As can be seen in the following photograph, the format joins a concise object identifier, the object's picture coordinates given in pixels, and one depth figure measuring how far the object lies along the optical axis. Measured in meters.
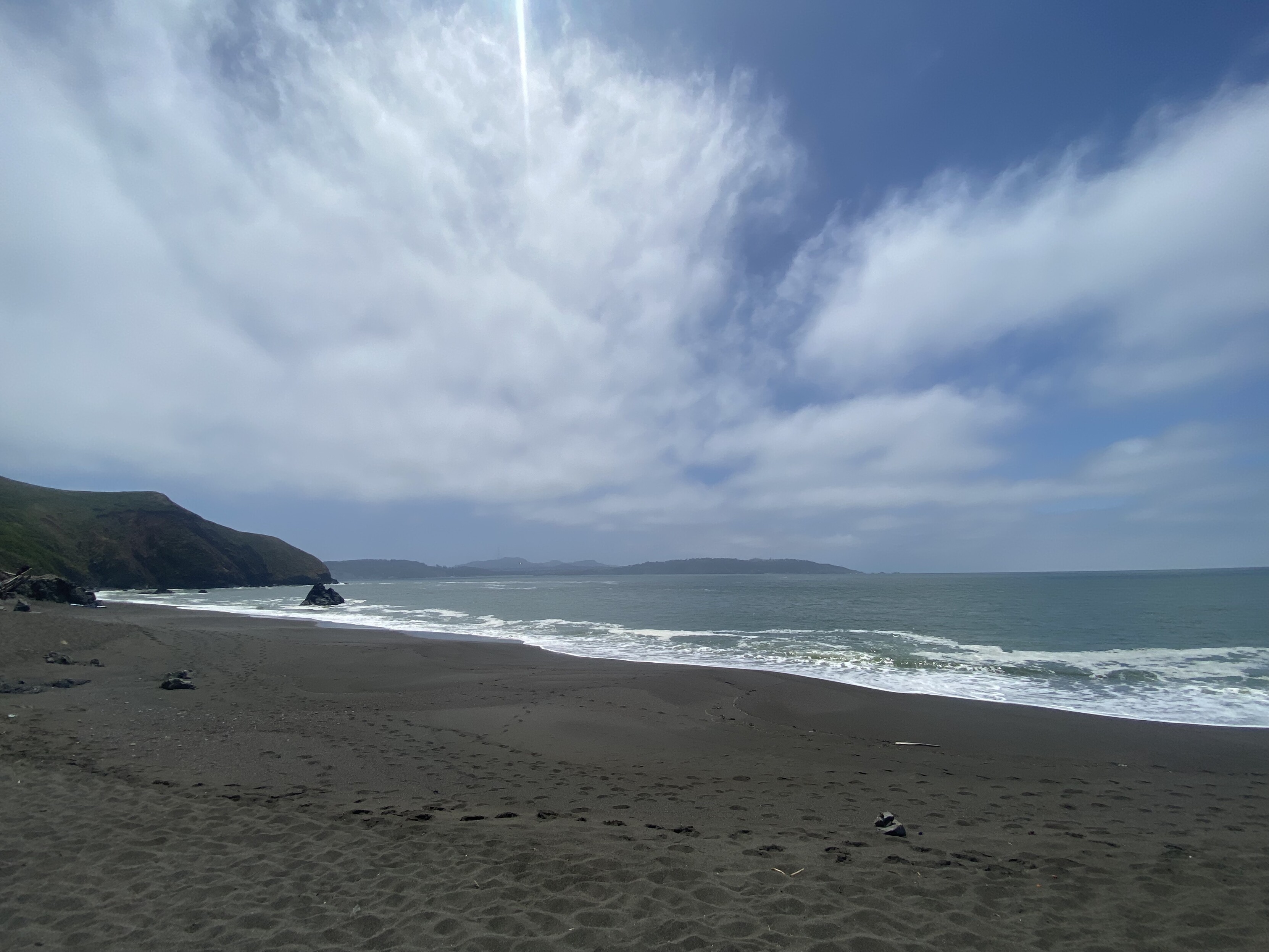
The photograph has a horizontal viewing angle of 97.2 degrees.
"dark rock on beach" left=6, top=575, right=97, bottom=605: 37.03
